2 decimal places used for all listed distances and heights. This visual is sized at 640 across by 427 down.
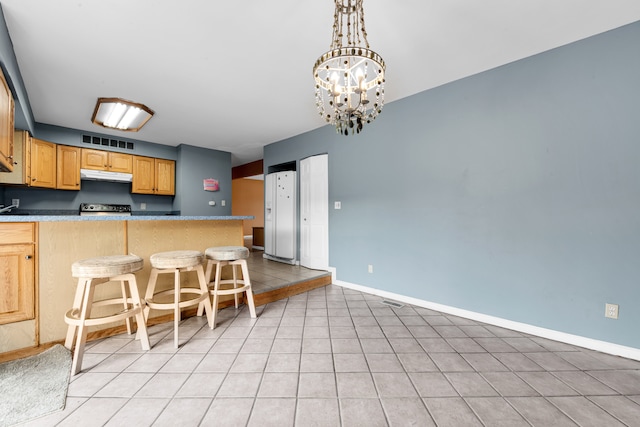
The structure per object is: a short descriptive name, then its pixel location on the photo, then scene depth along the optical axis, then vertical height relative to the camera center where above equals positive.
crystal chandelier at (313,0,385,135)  1.60 +0.87
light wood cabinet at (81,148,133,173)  4.46 +0.93
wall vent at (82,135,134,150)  4.51 +1.27
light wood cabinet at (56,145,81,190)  4.22 +0.74
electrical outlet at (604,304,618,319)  2.09 -0.78
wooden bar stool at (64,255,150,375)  1.75 -0.56
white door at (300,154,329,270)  4.24 +0.02
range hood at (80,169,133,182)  4.44 +0.66
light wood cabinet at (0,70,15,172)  2.14 +0.77
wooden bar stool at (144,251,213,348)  2.11 -0.50
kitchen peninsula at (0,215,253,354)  1.86 -0.29
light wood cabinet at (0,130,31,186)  3.57 +0.72
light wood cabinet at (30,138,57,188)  3.88 +0.76
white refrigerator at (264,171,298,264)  4.82 -0.07
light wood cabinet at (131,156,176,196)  4.97 +0.74
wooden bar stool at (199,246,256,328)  2.46 -0.47
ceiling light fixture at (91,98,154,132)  3.42 +1.40
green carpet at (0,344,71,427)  1.39 -1.02
